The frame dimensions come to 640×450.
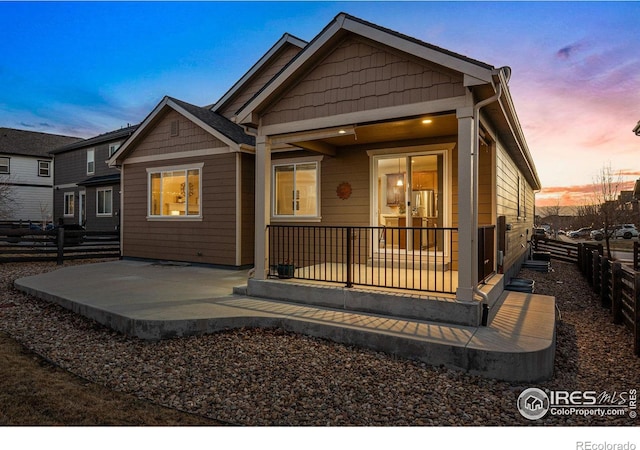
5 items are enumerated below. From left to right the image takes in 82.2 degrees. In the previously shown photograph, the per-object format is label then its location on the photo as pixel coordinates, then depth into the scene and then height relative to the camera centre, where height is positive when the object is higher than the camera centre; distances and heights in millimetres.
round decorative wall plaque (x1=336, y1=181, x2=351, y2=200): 8227 +813
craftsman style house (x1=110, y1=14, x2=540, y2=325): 4789 +1367
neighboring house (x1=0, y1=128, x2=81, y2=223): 24297 +3559
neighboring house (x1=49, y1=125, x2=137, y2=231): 18188 +2221
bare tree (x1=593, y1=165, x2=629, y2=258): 17242 +1479
